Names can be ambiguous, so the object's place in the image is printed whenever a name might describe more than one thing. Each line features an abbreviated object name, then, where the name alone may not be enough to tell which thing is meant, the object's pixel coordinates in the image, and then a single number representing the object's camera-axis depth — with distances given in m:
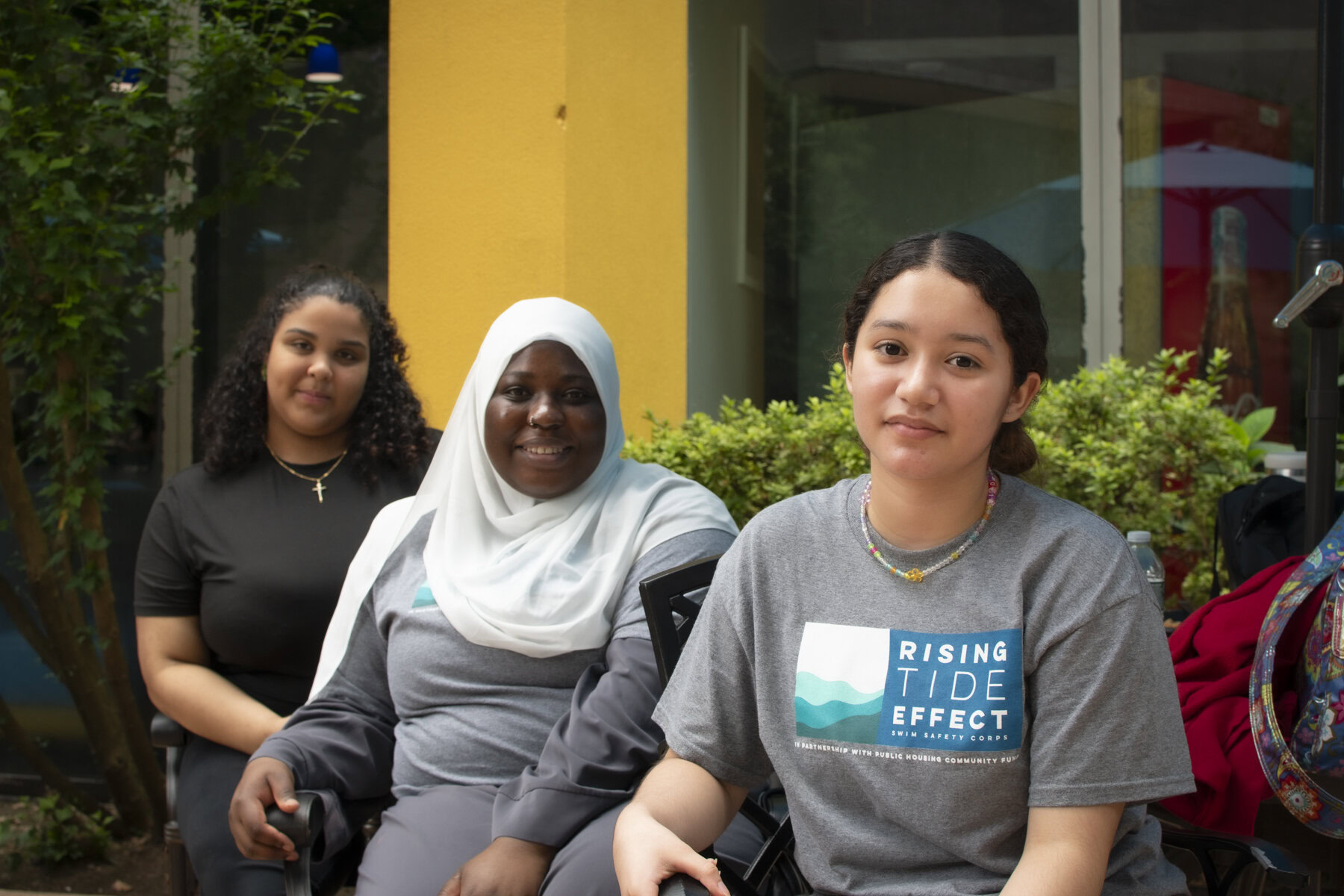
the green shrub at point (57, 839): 4.02
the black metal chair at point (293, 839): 2.21
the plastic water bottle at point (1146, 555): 2.65
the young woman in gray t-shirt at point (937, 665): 1.57
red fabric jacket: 1.93
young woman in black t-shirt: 2.72
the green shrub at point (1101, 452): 3.54
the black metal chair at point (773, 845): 1.73
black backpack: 2.52
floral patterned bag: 1.81
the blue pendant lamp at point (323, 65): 4.67
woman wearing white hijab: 2.13
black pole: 2.05
